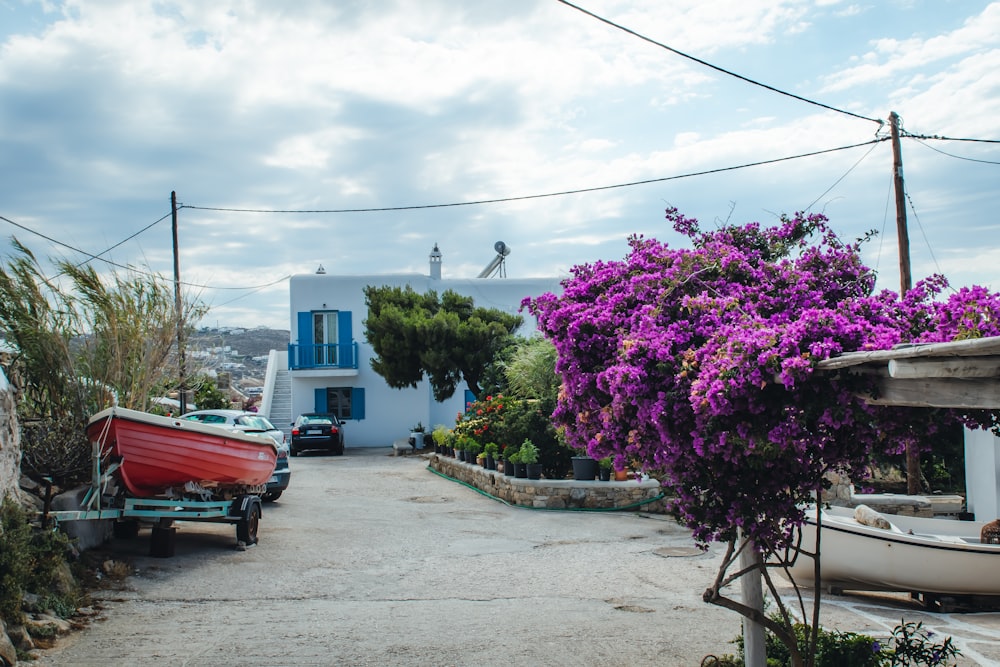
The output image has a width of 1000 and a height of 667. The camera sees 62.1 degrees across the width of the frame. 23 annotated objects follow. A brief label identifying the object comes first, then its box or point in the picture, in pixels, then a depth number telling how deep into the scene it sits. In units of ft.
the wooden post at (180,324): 43.50
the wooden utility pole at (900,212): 52.54
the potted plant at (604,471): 52.54
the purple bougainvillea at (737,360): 14.64
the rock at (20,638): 22.77
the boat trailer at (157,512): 30.93
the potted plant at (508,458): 56.13
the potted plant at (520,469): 54.85
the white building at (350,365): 106.11
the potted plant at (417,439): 96.99
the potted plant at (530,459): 53.83
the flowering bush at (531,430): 57.26
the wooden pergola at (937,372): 11.80
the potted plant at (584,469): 52.80
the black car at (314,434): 93.35
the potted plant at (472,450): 65.82
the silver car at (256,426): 51.62
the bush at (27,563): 23.32
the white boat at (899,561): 29.73
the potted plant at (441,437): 75.92
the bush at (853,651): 18.60
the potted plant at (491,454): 61.16
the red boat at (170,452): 31.91
